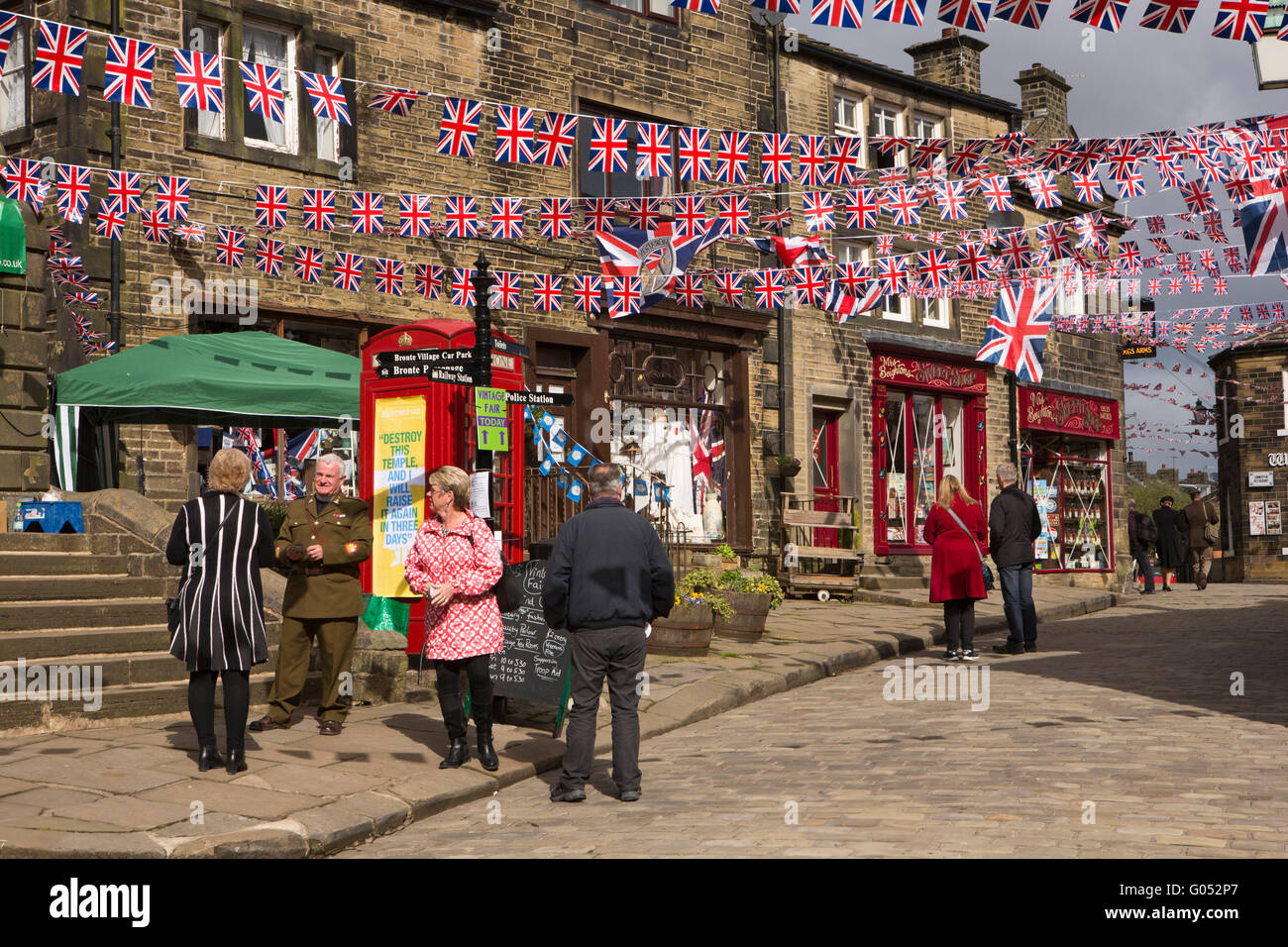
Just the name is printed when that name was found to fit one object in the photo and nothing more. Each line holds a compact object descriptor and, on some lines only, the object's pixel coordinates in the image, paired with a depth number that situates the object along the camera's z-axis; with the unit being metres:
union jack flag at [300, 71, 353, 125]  11.48
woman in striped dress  7.45
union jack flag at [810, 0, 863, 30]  8.17
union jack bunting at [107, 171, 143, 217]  13.39
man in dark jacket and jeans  13.88
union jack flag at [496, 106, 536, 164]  12.77
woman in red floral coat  7.93
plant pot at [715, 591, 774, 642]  14.09
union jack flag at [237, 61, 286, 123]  11.24
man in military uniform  8.83
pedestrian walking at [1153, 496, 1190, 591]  25.77
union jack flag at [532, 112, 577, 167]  12.77
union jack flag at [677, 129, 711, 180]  13.16
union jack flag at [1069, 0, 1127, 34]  8.02
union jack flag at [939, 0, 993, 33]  7.83
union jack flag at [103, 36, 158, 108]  10.38
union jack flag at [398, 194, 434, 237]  15.43
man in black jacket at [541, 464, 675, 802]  7.52
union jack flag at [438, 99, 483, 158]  12.49
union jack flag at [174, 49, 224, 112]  10.64
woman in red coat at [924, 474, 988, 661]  13.02
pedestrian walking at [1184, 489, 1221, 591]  26.62
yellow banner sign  10.79
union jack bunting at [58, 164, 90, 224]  13.34
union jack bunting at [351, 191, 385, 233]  14.91
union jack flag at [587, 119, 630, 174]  13.18
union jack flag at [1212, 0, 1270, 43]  8.45
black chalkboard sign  9.13
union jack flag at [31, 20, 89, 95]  10.17
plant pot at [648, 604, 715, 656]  12.80
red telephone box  10.69
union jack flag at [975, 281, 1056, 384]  17.92
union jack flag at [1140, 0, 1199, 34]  8.11
